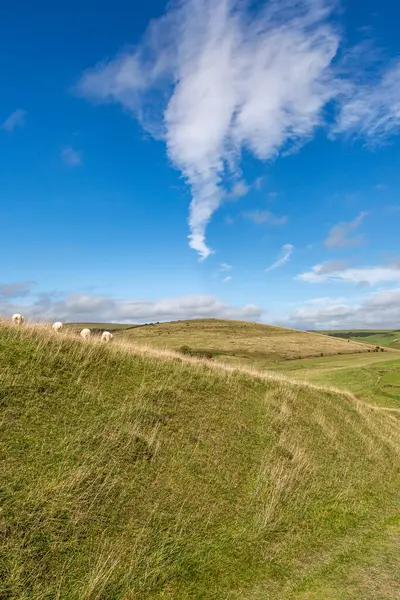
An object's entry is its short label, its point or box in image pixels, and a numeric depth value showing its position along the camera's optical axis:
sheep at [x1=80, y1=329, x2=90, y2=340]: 23.45
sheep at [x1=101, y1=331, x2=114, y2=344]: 23.42
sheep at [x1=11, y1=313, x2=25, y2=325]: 18.34
